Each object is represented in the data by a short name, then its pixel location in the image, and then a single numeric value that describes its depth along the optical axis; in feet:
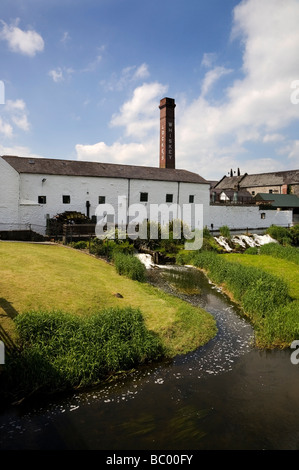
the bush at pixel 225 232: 102.19
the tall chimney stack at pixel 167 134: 135.44
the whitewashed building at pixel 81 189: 82.23
